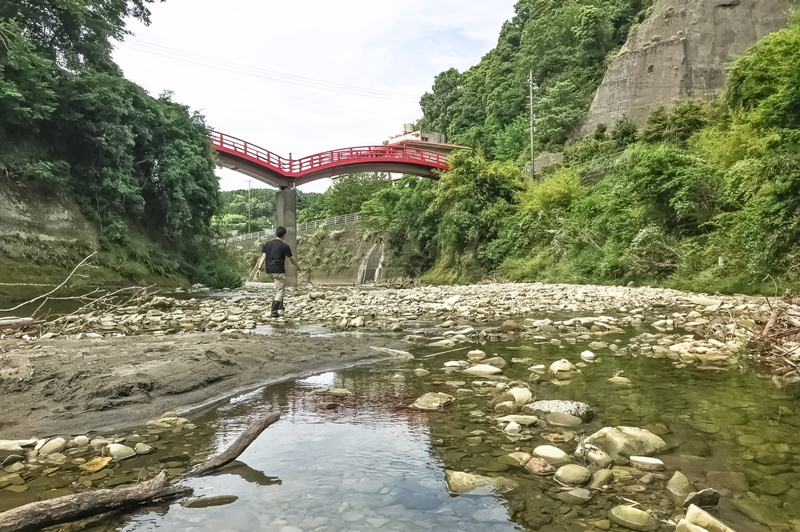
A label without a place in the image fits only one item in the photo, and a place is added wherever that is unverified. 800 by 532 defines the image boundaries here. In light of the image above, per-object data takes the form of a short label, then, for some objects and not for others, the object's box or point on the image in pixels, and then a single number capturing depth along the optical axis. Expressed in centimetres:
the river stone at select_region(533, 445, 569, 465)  244
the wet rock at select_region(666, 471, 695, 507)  203
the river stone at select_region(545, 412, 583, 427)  299
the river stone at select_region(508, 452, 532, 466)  244
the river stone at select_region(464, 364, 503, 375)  439
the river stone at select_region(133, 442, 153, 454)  261
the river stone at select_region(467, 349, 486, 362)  504
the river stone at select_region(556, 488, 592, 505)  205
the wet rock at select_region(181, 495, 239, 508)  199
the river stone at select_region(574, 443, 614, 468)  238
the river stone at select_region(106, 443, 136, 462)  253
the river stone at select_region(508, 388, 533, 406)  338
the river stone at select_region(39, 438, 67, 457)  259
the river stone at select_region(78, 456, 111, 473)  239
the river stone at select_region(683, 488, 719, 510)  195
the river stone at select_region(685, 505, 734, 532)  173
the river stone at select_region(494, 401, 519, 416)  323
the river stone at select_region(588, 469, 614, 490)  217
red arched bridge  2608
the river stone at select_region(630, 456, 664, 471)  234
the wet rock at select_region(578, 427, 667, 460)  249
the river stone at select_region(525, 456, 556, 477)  232
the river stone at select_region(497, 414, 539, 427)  300
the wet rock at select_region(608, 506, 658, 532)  182
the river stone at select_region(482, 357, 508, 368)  467
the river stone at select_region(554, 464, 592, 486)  219
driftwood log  163
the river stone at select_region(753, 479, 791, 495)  209
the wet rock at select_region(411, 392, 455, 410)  341
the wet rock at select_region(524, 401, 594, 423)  309
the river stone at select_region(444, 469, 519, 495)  216
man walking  896
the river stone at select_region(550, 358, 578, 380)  424
